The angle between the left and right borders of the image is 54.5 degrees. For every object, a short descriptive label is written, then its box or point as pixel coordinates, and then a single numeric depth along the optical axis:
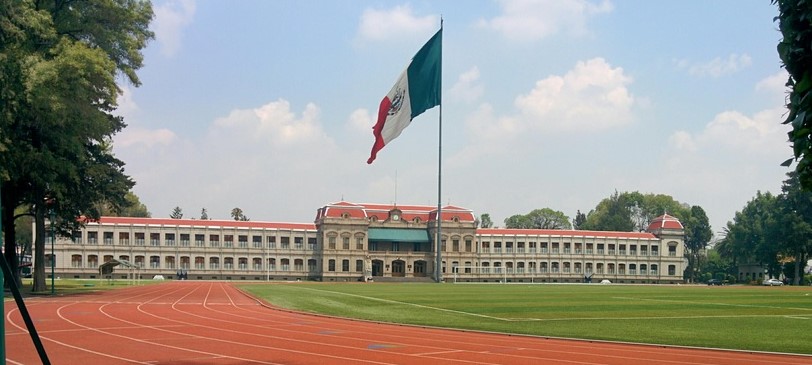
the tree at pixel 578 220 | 197.62
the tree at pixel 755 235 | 115.75
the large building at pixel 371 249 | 120.75
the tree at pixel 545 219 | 184.00
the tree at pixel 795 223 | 109.67
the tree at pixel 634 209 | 171.12
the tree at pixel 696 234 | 165.00
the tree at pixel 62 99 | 37.81
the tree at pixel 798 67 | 5.78
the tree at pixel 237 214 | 173.88
